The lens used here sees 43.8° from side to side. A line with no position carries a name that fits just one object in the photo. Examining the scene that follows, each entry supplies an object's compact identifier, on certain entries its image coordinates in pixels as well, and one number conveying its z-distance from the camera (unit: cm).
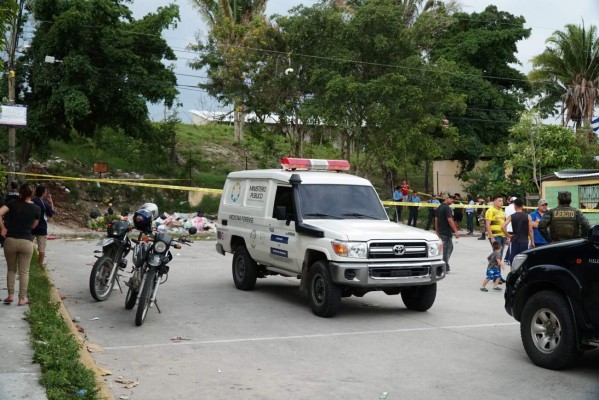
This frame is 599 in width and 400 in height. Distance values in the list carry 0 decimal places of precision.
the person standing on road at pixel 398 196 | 3117
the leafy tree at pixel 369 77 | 2970
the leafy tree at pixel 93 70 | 2903
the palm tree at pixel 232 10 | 4088
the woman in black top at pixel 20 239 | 1021
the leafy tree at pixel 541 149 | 3525
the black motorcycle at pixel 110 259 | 1135
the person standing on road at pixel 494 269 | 1380
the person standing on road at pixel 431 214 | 2775
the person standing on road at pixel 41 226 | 1409
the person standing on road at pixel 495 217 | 1570
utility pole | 2578
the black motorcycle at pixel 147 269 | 954
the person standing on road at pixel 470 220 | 2939
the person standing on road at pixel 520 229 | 1376
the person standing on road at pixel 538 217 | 1451
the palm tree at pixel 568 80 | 4359
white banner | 2217
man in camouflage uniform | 1130
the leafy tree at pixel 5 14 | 745
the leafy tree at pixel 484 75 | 4366
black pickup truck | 725
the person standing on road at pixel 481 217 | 2784
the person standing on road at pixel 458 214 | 3217
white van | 1031
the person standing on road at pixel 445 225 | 1499
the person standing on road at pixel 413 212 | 3012
